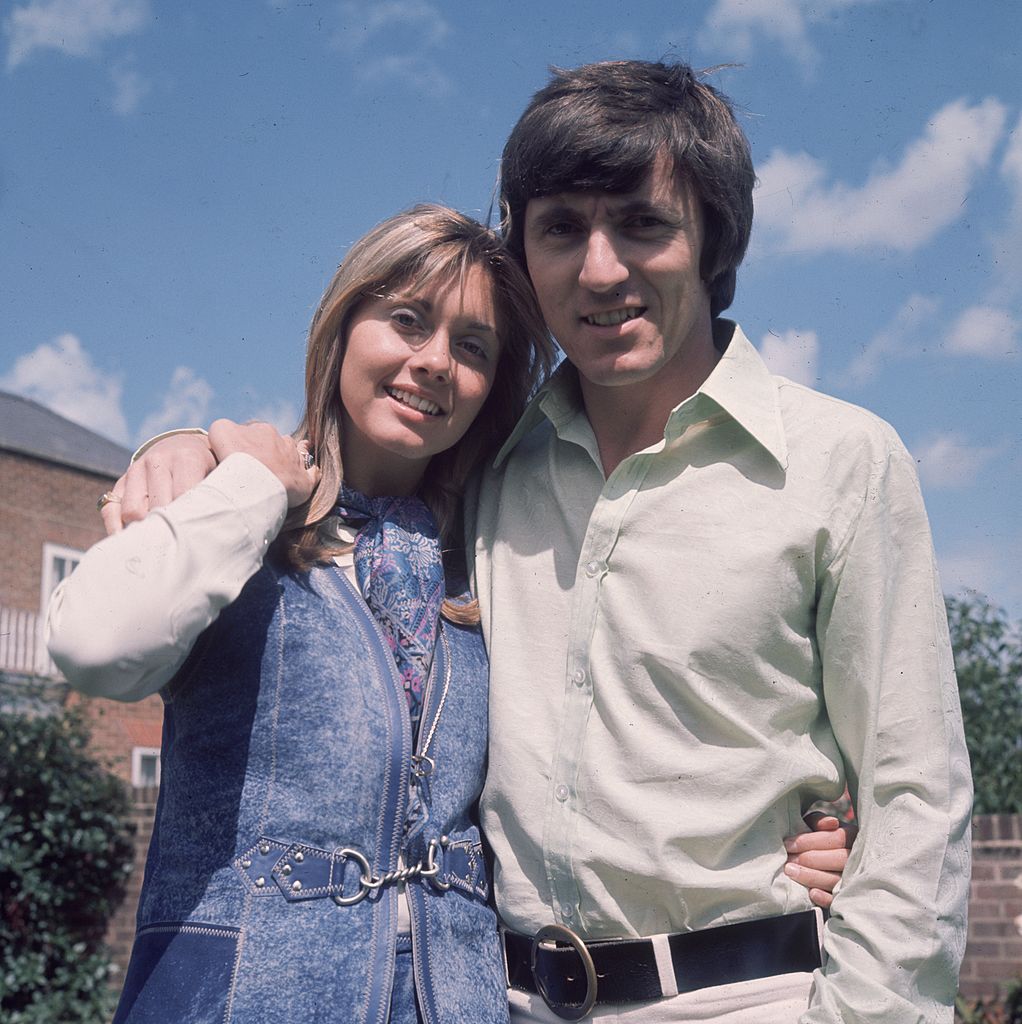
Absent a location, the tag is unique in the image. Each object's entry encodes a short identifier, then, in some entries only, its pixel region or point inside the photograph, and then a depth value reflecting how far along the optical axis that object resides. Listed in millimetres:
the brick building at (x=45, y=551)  19797
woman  1992
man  2162
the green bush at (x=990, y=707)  7258
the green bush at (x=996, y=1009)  6152
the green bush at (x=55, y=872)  9367
